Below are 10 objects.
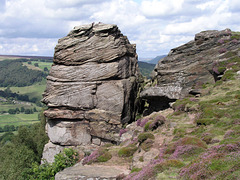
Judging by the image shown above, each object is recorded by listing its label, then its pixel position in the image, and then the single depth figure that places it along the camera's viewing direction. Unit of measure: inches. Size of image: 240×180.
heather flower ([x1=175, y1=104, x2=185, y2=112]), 1327.8
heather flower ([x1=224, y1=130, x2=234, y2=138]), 787.3
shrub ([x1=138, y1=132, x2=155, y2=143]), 1092.5
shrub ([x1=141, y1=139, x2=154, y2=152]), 1025.1
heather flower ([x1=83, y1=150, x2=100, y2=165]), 1186.9
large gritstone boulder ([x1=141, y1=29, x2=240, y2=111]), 1727.4
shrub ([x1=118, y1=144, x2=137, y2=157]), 1148.3
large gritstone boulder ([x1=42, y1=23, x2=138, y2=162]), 1769.2
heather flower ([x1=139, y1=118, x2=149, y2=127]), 1539.9
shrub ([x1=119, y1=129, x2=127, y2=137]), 1699.1
